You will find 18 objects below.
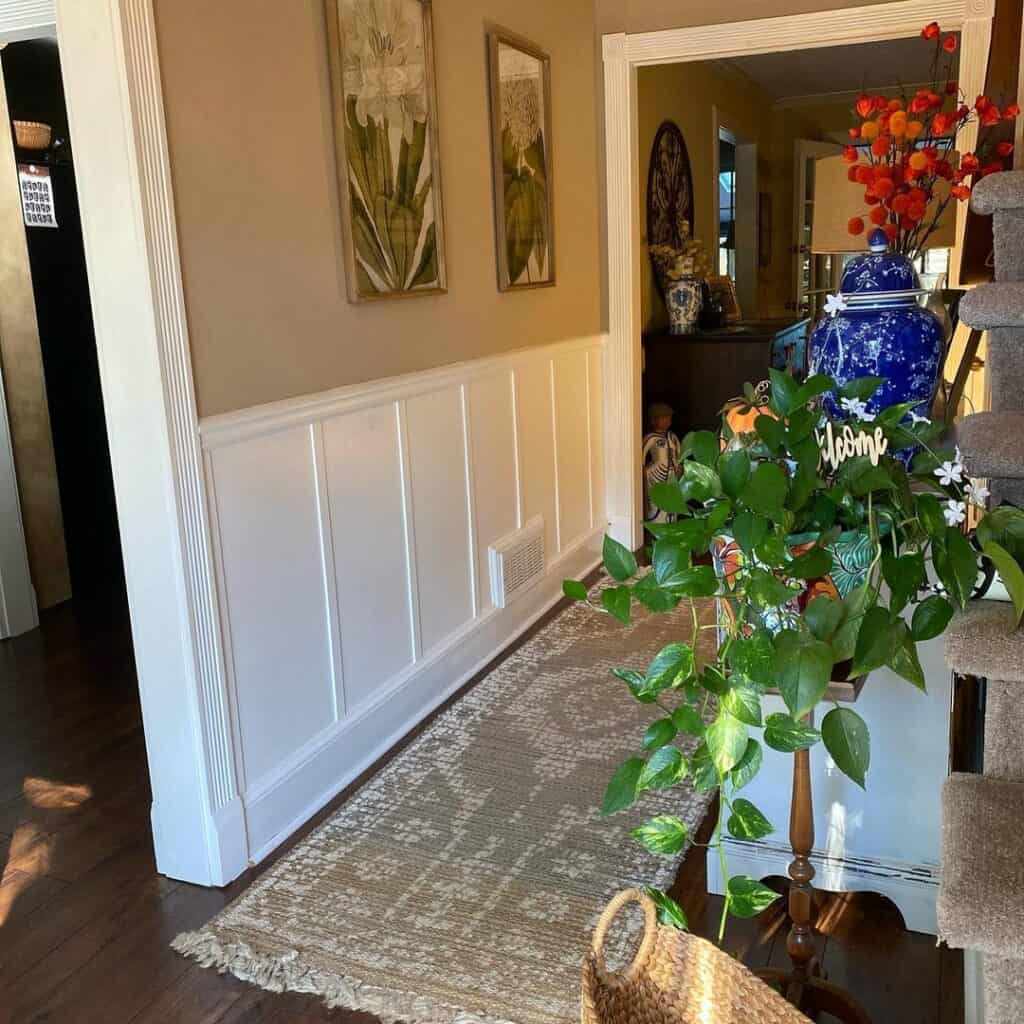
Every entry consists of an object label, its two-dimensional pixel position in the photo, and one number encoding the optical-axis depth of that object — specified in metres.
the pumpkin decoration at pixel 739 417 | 1.61
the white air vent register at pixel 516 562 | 3.53
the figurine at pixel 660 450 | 4.88
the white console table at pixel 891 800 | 1.95
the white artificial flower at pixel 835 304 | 1.91
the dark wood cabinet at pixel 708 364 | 4.84
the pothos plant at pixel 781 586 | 1.19
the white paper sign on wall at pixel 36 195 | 4.14
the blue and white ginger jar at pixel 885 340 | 1.93
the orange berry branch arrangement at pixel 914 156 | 1.93
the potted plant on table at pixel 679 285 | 5.06
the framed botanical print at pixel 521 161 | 3.44
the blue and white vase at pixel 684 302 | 5.06
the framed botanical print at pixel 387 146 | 2.57
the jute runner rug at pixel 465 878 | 1.90
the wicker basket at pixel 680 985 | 1.22
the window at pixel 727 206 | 6.73
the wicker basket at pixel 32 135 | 4.09
